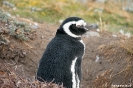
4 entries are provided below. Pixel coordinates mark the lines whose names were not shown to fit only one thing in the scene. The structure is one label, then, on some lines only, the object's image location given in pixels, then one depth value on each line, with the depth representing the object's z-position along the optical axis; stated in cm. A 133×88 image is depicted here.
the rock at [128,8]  2600
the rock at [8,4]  1971
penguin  1056
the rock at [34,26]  1559
